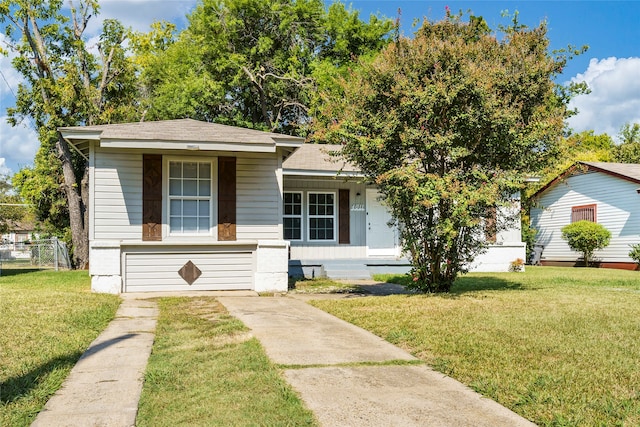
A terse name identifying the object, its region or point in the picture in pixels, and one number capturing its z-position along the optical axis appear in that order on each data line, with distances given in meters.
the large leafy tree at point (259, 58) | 26.06
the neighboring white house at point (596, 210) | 20.47
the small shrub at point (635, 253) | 19.69
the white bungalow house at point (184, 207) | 10.96
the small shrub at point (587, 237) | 21.12
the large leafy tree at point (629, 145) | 37.81
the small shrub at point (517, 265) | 17.92
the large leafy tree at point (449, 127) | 9.14
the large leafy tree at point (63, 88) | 20.53
